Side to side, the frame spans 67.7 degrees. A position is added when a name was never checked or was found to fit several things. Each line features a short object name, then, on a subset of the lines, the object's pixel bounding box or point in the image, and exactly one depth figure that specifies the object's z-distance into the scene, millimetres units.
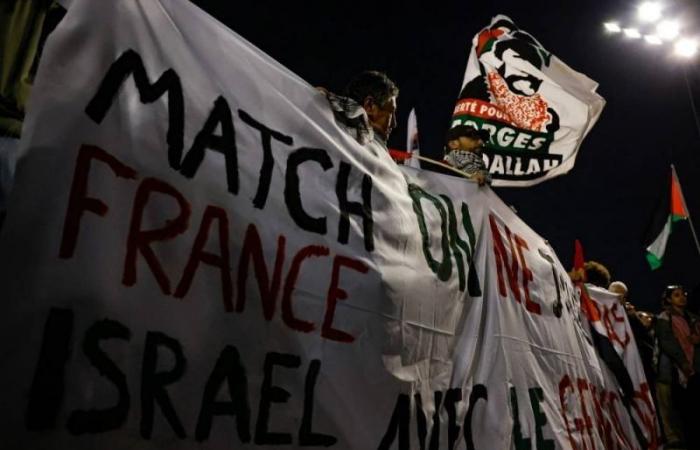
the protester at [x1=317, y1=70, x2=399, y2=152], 2420
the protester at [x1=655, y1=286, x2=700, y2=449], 4355
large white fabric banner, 1057
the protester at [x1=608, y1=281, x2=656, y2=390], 4258
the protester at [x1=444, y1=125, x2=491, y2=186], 3043
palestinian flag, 6625
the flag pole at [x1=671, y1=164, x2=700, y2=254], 6703
